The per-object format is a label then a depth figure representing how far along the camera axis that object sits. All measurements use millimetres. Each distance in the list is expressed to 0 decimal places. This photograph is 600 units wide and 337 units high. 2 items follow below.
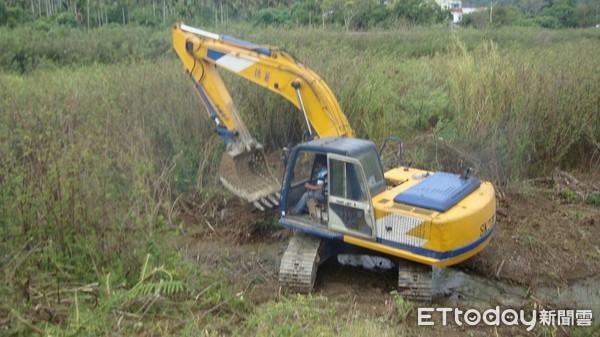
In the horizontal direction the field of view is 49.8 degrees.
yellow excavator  6185
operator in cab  6738
